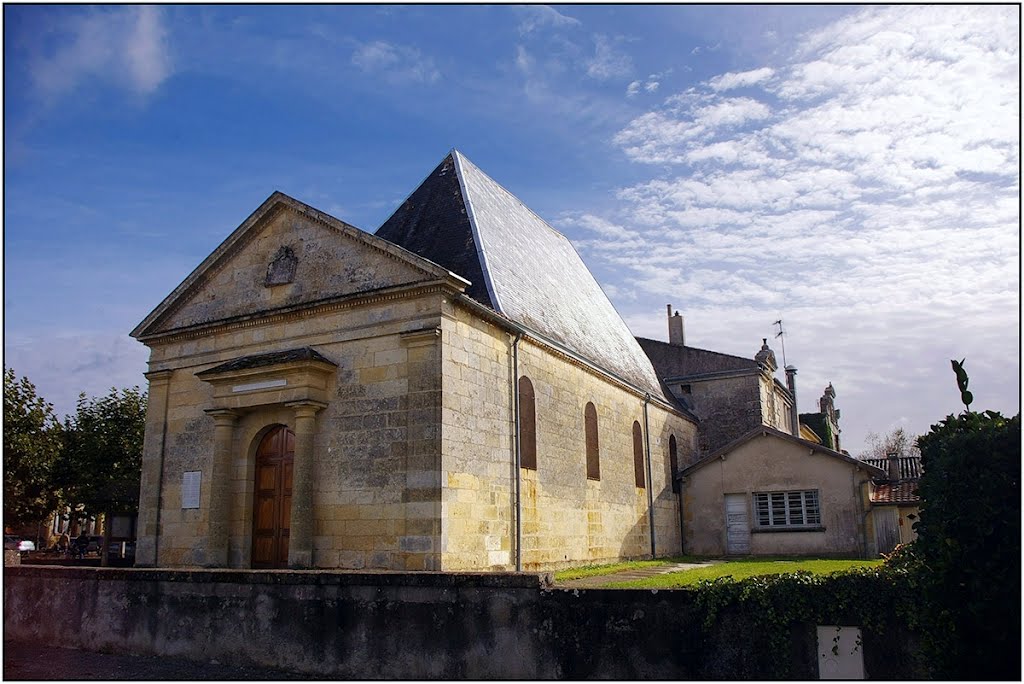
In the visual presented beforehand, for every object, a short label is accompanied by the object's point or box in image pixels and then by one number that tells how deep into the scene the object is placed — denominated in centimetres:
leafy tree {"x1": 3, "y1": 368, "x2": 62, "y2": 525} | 2927
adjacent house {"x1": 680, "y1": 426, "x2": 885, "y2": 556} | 2103
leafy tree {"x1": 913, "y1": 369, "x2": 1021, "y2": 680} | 578
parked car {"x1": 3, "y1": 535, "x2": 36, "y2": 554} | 2852
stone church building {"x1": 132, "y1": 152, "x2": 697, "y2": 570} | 1277
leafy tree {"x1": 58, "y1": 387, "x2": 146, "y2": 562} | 3120
